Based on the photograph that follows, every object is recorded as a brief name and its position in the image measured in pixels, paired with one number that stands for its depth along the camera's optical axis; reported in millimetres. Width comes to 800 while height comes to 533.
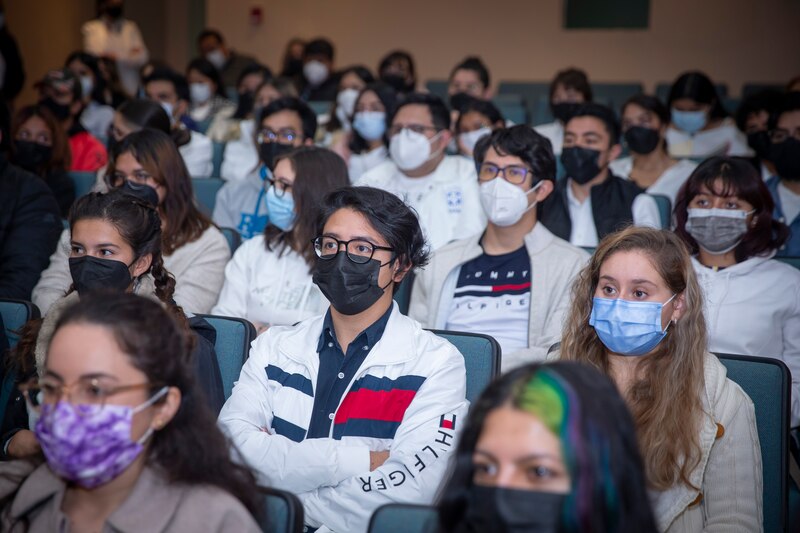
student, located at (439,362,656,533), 1475
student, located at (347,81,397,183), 5684
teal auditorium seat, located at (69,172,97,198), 4926
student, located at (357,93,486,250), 4461
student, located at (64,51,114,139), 7148
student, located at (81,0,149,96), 9312
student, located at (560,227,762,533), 2230
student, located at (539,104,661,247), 4223
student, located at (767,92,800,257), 4512
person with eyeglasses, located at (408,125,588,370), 3322
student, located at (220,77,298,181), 5895
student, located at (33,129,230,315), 3566
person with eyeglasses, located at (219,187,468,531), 2264
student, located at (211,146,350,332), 3482
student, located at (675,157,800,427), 3119
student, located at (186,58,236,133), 7699
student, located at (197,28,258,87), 9844
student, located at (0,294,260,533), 1705
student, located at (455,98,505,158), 5492
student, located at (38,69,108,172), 5750
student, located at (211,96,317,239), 4574
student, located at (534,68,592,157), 6602
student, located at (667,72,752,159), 6176
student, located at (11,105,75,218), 4828
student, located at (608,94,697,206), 5062
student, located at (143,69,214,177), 6609
